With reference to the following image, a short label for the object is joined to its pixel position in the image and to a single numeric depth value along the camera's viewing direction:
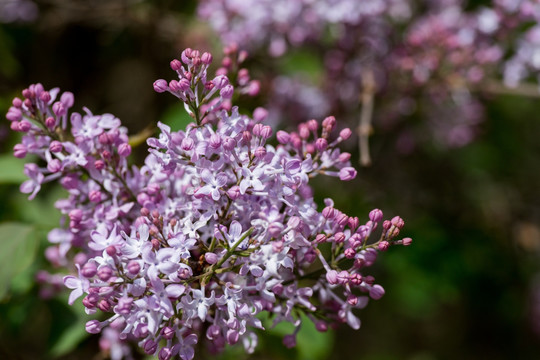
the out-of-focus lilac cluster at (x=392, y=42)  0.58
